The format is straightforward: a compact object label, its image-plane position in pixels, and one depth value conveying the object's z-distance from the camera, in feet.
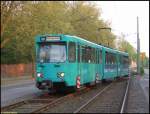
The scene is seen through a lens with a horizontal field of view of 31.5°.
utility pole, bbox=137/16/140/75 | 120.91
